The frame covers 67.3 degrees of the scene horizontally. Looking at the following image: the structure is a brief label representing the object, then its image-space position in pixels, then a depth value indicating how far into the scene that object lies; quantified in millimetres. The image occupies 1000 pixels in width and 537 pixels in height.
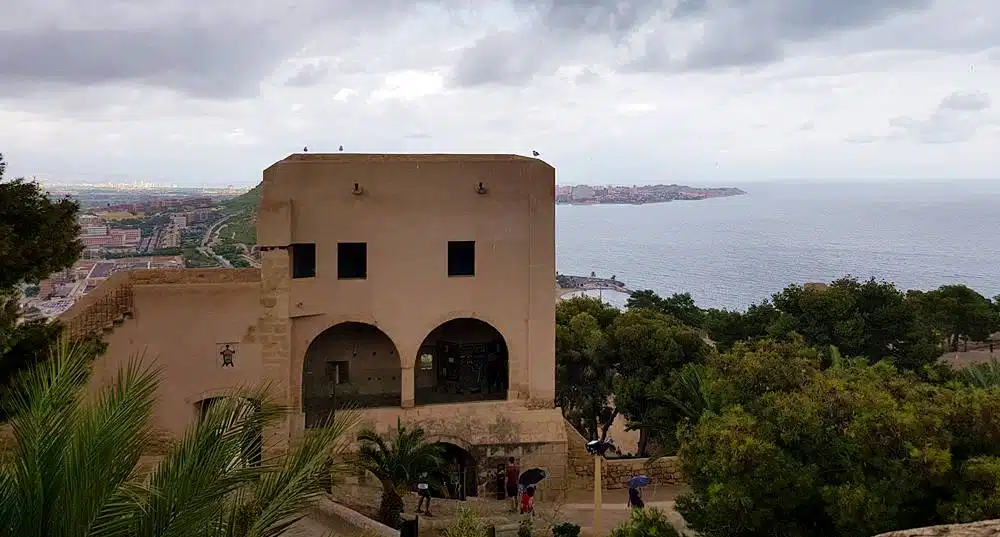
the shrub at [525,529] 12078
